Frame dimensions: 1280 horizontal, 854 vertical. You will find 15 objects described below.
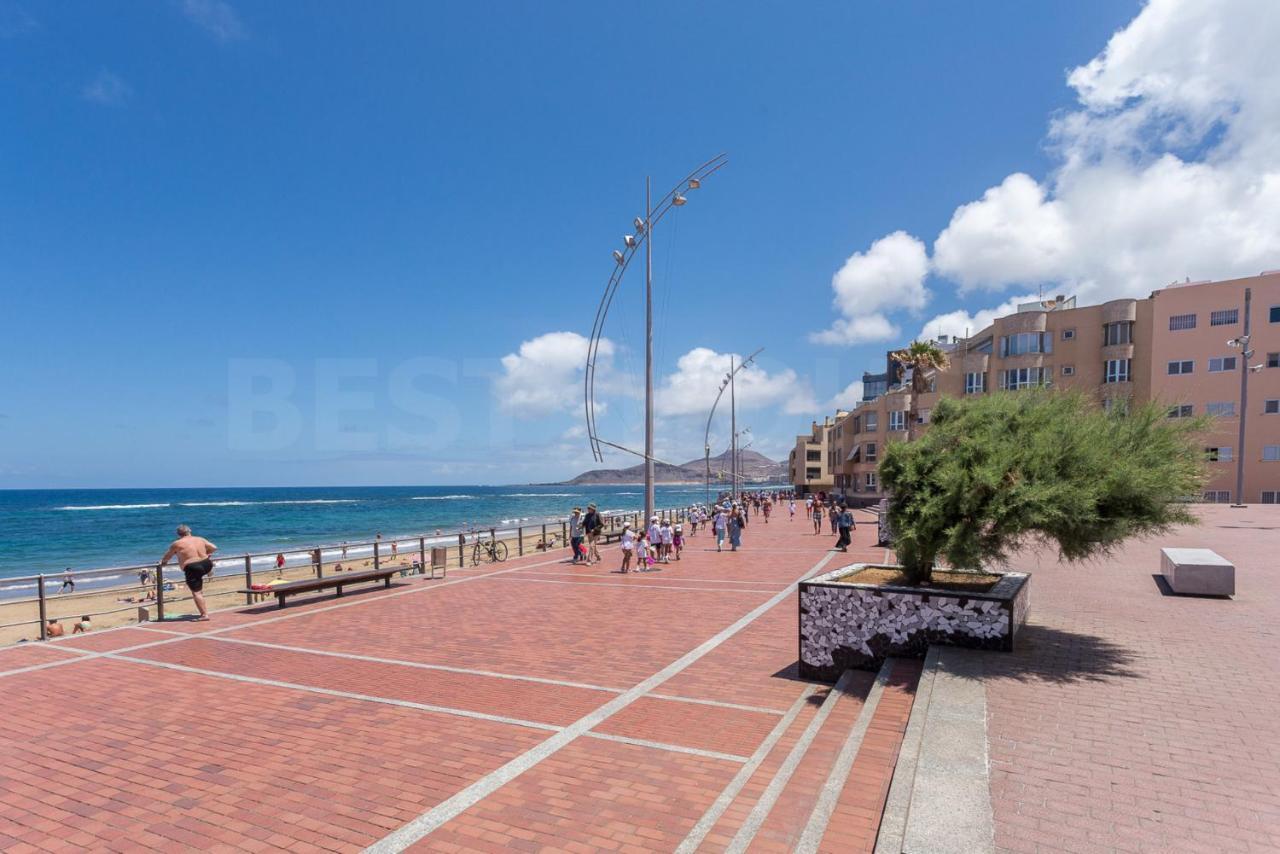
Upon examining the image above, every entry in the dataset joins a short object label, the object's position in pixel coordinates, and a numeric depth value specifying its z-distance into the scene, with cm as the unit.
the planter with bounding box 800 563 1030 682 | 644
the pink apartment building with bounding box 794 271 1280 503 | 3969
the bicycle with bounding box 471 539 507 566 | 1897
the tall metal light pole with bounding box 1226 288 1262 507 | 3247
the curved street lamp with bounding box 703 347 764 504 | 4054
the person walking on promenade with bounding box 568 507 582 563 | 1758
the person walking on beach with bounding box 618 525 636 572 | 1606
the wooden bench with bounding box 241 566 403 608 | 1165
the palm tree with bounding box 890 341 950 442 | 3388
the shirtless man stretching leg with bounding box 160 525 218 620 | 1019
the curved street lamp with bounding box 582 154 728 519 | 1975
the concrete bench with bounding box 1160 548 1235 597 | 1017
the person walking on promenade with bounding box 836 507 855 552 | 1939
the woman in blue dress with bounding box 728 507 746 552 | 2020
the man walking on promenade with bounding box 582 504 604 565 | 1822
